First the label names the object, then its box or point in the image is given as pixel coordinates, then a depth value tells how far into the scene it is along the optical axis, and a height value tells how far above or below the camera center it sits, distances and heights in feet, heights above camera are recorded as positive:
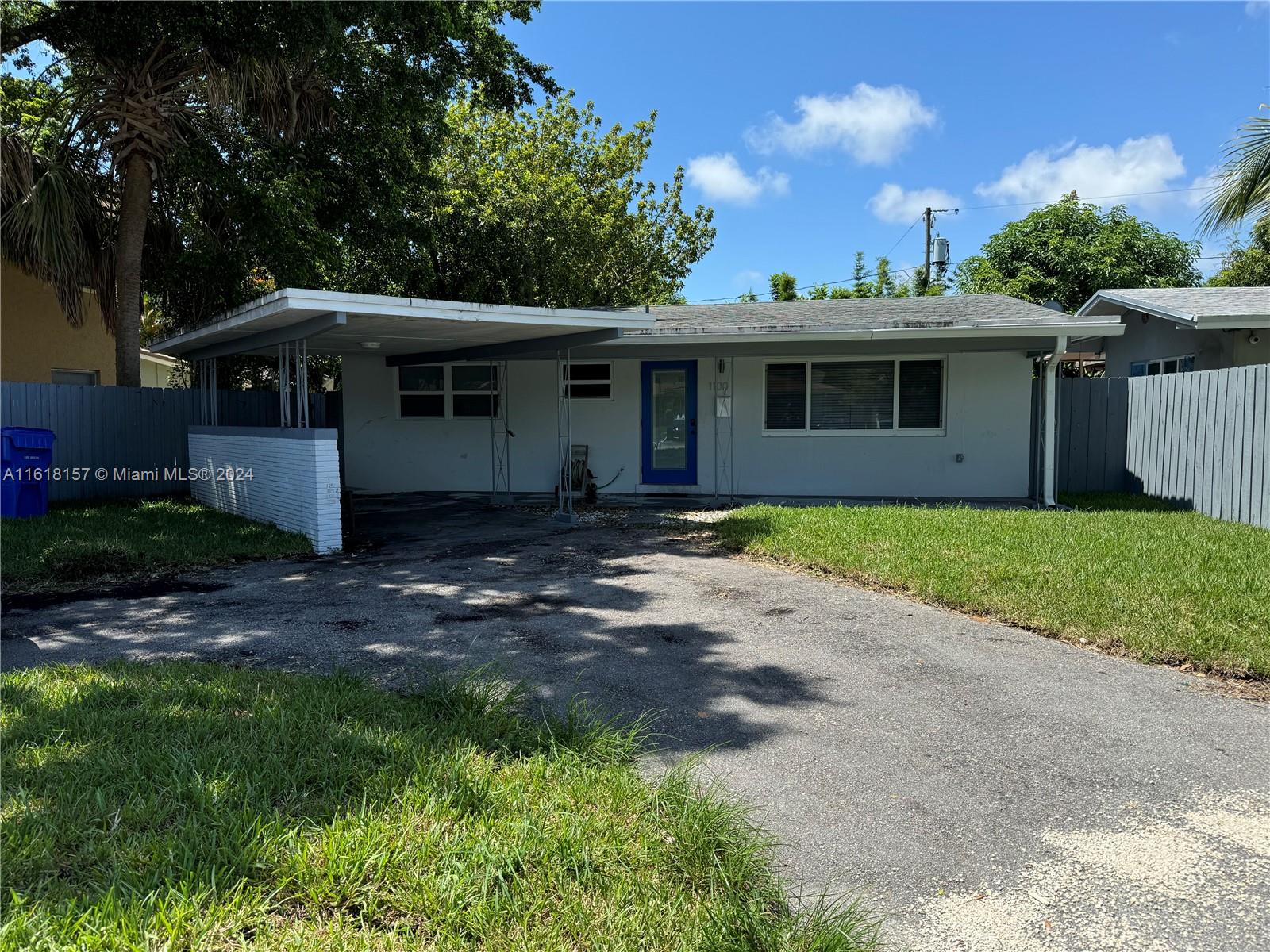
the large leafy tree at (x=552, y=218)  63.72 +18.63
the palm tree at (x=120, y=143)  36.21 +13.99
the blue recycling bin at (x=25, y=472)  33.06 -1.58
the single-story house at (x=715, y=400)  37.37 +1.56
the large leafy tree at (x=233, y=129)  34.50 +14.85
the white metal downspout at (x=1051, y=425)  36.04 +0.17
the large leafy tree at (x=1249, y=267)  86.02 +17.19
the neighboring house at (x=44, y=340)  49.37 +5.70
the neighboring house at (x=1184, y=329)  39.24 +5.19
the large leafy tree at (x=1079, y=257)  88.33 +18.53
